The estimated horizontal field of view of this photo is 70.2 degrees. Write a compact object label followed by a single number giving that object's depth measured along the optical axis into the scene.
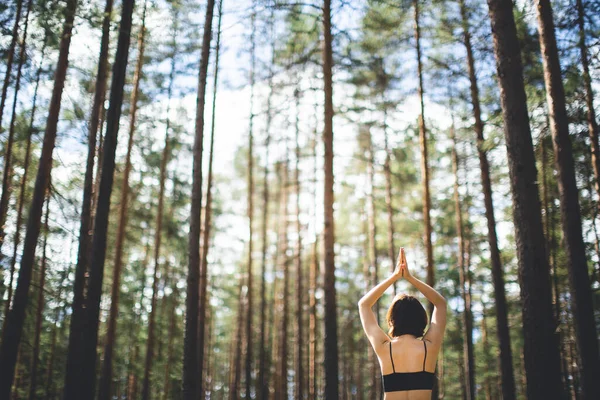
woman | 2.62
